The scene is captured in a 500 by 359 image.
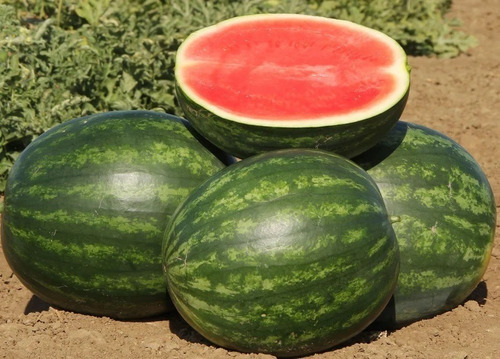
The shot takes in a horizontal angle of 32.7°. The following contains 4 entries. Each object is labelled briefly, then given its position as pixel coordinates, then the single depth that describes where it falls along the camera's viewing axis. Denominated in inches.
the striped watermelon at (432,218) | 143.9
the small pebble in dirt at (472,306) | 158.6
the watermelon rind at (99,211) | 141.0
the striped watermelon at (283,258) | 124.9
